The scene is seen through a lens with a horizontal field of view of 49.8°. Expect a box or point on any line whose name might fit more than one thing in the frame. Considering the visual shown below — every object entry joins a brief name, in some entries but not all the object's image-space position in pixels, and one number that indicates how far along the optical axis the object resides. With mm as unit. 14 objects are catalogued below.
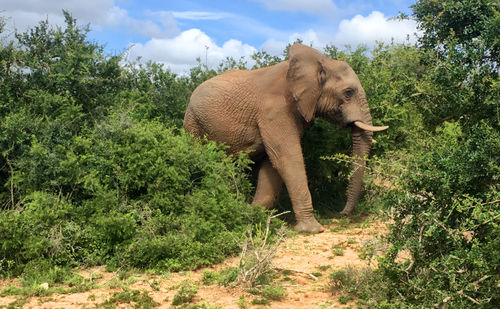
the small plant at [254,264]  6727
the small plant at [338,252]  8742
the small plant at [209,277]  7184
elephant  10547
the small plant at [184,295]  6370
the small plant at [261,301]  6313
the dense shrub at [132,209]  7805
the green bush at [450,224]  4949
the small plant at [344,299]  6406
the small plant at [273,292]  6531
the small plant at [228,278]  6910
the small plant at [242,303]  6215
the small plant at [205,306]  6087
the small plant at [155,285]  6890
